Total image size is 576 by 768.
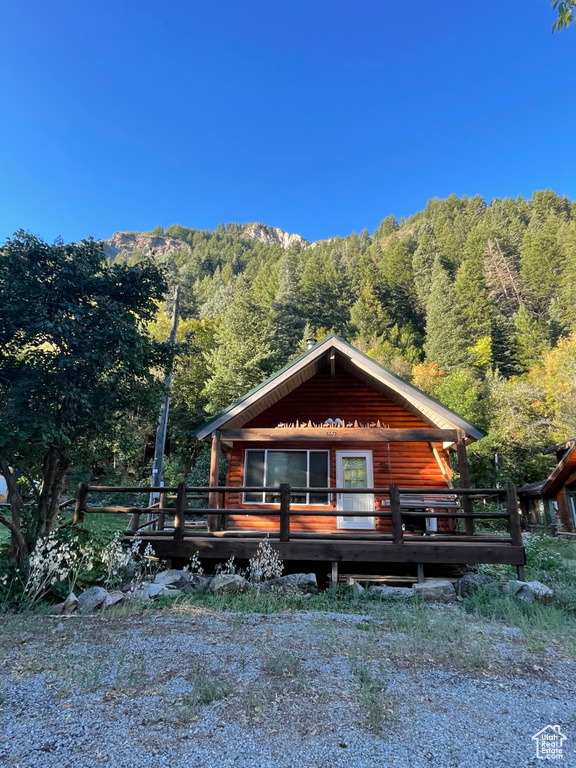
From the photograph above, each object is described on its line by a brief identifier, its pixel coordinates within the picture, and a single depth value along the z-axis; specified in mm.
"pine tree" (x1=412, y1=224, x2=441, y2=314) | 52500
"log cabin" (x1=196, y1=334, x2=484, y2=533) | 11250
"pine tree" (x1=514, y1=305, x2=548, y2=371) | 38250
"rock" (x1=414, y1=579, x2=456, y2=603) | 6785
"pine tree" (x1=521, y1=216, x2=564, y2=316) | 45719
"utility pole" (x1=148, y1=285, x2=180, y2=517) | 14134
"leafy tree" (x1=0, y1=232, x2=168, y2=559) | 6441
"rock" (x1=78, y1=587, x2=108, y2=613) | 5633
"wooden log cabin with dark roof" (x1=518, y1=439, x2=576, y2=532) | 20609
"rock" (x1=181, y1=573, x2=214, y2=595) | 6746
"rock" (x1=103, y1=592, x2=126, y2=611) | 5741
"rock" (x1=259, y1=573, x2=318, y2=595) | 6895
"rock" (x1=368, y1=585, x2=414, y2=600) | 6793
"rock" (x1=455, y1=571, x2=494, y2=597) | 7082
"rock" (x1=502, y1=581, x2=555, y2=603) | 6555
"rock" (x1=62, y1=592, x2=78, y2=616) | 5584
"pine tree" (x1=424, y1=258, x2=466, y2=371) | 39156
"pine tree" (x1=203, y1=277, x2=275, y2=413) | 27891
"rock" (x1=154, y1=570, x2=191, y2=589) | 6848
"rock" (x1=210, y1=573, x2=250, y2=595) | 6613
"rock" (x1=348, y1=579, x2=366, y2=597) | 6953
